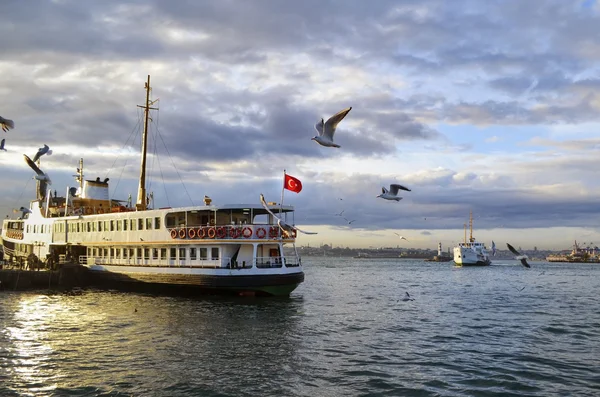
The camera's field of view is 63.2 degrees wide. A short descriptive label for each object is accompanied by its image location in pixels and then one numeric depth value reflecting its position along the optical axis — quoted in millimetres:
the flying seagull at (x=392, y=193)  24159
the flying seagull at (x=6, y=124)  23906
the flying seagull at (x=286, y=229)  31609
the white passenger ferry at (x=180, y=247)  31906
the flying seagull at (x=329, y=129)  18719
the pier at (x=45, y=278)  40062
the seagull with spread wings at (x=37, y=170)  41541
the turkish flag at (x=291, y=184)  29383
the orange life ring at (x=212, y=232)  32231
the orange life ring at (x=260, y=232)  32062
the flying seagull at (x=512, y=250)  23141
